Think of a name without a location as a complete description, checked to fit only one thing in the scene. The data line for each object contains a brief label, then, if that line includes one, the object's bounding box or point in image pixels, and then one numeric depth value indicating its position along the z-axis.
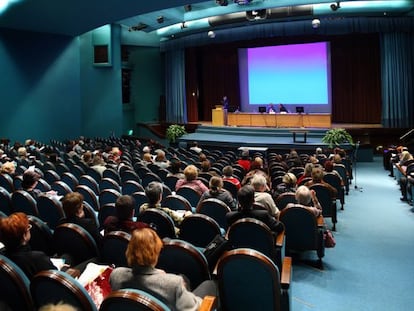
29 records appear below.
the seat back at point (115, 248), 3.01
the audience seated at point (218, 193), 4.85
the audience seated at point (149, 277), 2.24
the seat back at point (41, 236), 3.50
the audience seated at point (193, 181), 5.71
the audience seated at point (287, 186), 5.39
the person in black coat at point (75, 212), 3.49
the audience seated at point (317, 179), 6.07
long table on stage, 15.44
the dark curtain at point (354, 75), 16.55
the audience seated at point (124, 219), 3.46
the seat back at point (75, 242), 3.19
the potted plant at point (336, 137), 12.73
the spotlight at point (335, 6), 14.03
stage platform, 13.52
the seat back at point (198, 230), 3.62
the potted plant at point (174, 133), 16.48
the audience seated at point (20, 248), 2.67
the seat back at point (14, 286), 2.39
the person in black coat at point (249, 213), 3.84
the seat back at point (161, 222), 3.76
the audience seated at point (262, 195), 4.50
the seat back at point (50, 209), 4.49
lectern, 17.73
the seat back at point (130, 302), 1.89
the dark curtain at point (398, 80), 15.09
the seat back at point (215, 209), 4.47
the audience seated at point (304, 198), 4.66
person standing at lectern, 17.77
